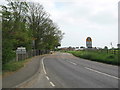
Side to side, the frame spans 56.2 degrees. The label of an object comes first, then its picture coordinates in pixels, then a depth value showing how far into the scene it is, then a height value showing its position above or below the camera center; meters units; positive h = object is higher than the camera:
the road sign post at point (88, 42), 21.49 +0.38
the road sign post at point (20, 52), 17.21 -1.18
